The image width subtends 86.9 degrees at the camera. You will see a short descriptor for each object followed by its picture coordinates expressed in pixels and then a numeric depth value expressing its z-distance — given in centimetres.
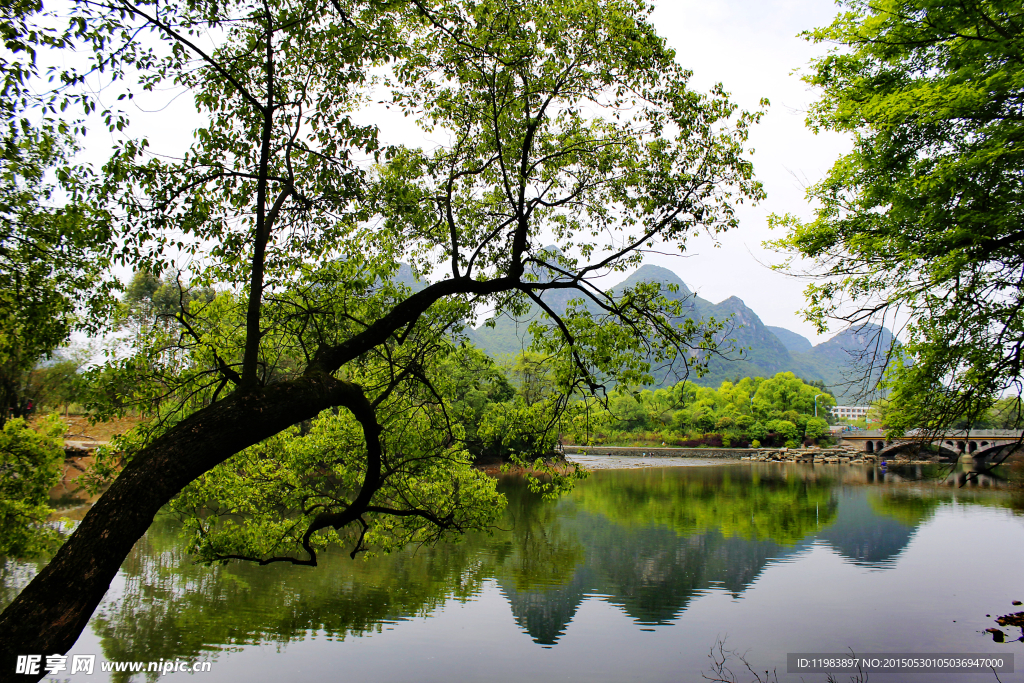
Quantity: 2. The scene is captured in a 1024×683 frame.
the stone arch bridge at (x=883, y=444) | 4581
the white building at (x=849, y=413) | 14312
